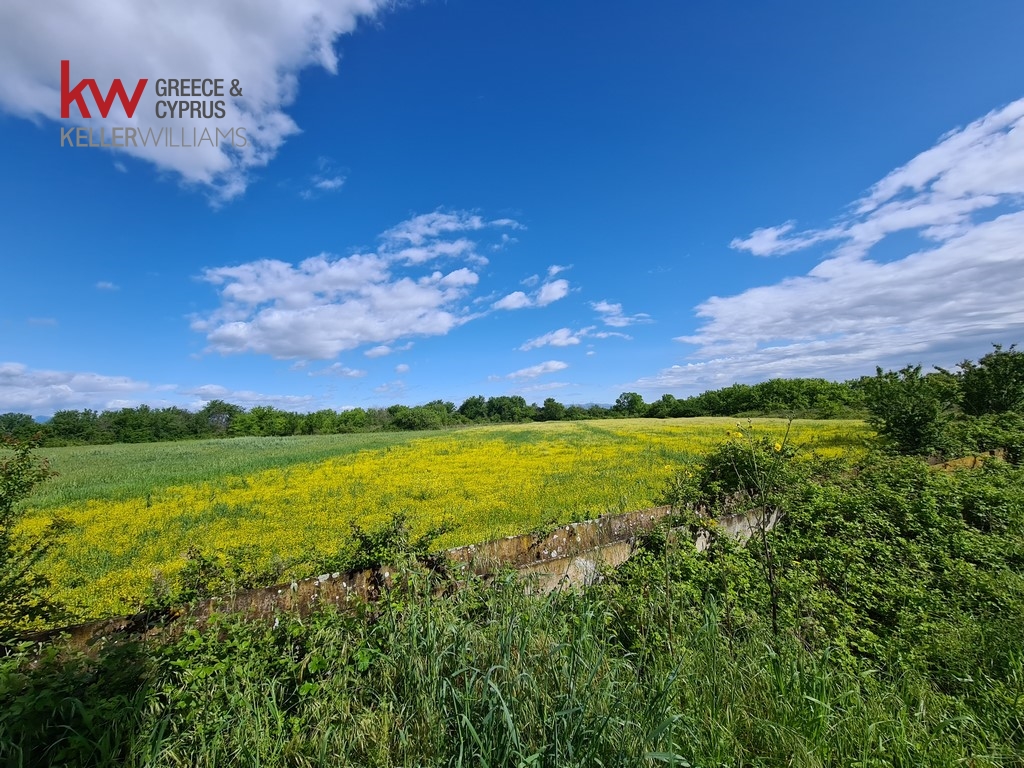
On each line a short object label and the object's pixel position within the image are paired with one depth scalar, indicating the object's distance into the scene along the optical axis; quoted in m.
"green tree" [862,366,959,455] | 11.44
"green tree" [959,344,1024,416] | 14.51
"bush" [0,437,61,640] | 3.25
